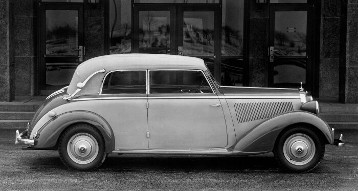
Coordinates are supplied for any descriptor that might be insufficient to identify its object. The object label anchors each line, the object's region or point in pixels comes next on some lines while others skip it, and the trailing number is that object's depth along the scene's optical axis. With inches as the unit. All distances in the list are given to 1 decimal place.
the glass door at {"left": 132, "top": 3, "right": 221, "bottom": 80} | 708.0
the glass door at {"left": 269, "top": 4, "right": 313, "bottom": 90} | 706.2
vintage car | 365.4
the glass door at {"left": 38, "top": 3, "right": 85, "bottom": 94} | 703.1
